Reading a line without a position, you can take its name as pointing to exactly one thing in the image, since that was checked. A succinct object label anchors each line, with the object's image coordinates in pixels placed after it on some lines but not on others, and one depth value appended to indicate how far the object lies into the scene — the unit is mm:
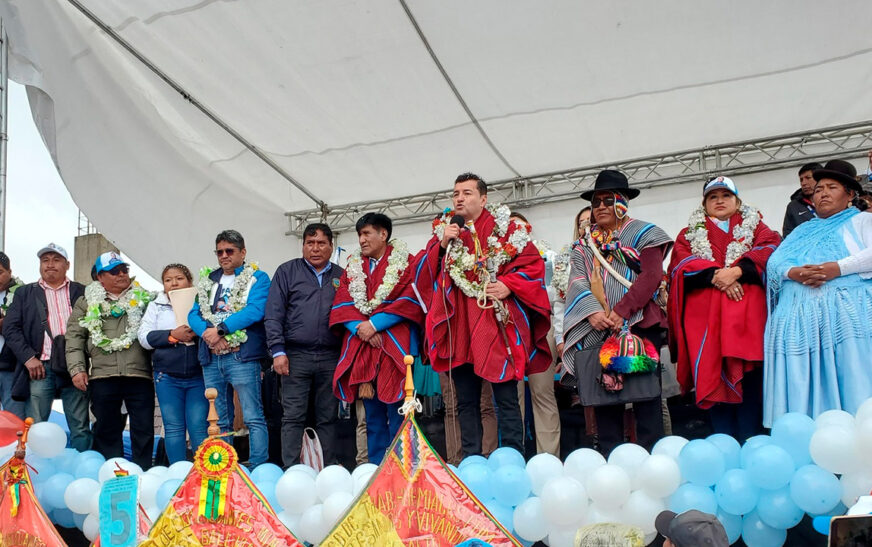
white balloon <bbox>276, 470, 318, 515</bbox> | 3592
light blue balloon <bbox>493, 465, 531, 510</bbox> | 3324
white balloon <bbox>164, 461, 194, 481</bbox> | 4047
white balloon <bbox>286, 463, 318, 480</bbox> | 3778
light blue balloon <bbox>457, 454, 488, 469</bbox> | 3577
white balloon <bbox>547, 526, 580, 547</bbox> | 3166
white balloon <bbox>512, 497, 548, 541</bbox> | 3246
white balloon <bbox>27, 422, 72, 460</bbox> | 4543
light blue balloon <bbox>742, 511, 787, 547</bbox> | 2992
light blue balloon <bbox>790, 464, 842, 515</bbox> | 2818
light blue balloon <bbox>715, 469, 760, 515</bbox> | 2996
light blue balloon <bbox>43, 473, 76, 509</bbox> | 4379
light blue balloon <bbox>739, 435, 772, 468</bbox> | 3051
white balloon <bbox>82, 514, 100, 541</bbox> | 3975
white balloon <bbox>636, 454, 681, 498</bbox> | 3092
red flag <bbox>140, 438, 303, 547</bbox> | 3023
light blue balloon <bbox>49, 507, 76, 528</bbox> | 4469
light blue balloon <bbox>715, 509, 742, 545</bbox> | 3074
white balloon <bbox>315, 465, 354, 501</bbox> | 3605
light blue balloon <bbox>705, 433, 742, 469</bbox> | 3158
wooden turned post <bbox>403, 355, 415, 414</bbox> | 3093
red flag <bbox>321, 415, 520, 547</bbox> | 2898
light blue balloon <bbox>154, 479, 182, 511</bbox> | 3762
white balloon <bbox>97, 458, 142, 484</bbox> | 4168
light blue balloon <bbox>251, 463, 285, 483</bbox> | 3924
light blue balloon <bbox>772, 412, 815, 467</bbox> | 2993
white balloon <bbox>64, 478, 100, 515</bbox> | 4141
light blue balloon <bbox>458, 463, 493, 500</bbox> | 3391
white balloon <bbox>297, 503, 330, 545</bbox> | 3490
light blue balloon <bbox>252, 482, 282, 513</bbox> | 3771
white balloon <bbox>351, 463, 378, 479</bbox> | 3684
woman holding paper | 5016
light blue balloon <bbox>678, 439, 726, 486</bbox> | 3066
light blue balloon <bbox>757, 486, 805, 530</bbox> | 2924
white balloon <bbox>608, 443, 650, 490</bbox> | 3234
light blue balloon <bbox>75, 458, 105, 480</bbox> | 4488
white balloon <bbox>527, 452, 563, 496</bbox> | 3361
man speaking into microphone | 4145
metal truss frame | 6215
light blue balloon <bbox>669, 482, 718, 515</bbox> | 3064
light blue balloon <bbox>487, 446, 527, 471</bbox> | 3527
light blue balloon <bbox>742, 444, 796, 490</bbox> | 2922
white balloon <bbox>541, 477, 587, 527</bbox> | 3105
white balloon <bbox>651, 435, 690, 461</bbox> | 3285
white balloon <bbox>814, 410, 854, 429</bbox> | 2931
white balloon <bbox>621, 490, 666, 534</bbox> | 3119
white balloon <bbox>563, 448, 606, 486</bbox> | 3307
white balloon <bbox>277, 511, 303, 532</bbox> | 3619
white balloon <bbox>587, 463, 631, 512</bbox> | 3117
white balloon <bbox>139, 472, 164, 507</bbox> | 3881
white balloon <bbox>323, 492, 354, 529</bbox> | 3395
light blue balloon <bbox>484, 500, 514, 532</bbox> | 3350
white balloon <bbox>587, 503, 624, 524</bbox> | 3162
